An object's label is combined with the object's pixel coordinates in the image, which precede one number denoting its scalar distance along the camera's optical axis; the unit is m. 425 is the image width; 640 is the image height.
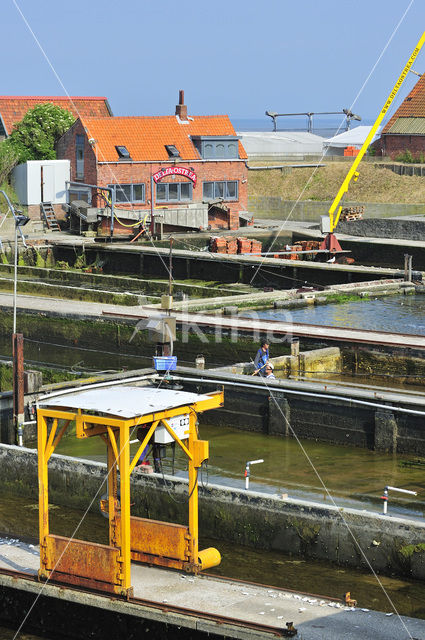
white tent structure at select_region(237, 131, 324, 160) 99.88
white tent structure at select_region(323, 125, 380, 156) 98.91
